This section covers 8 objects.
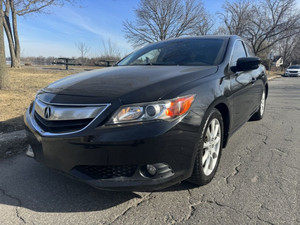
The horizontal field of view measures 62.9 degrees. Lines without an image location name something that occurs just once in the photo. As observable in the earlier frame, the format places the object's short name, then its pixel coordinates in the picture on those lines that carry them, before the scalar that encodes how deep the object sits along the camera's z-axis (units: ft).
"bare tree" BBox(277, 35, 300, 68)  183.52
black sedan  6.31
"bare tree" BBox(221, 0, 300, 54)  94.43
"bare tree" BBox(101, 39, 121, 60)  101.95
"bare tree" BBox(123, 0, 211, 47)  94.48
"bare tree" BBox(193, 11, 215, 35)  99.60
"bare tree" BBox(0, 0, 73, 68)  59.93
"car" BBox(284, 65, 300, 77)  93.66
